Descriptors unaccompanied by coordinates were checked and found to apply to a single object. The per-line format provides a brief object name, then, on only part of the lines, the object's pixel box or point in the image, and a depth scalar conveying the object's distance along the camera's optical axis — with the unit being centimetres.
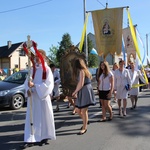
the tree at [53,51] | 6693
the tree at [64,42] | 5749
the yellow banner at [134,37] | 994
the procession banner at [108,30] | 1168
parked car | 1073
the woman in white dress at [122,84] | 900
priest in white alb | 555
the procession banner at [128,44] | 1211
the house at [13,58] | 5480
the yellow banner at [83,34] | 1060
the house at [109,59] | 5598
